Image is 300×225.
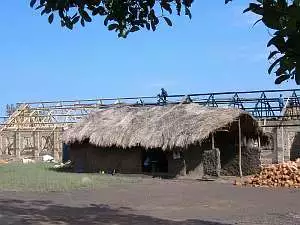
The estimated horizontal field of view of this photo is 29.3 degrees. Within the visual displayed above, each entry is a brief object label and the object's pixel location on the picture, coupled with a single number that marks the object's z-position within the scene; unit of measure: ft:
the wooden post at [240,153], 79.02
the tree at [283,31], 11.68
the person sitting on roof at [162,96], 120.88
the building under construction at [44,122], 114.42
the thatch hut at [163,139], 78.85
